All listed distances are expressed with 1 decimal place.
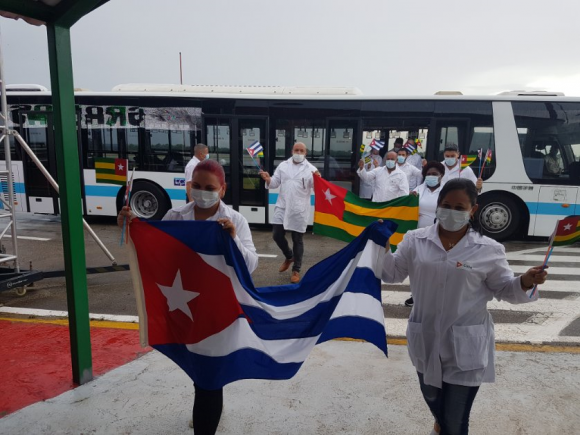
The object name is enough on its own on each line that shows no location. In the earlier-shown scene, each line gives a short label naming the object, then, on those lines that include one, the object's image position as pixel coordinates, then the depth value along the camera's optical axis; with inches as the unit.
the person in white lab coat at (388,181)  288.2
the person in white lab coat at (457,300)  91.3
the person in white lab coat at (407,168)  358.9
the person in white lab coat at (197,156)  307.0
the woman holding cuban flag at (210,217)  100.4
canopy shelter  120.1
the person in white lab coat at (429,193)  190.9
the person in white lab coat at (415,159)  381.1
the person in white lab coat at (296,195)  255.8
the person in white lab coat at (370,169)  371.1
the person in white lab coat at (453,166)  236.8
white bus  364.8
